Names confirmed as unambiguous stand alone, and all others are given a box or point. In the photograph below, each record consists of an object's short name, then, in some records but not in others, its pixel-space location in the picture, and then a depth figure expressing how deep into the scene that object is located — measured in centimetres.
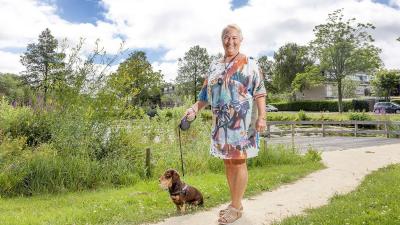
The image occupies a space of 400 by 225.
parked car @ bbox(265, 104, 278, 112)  5231
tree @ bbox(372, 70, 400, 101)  5706
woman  444
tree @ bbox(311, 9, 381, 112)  3975
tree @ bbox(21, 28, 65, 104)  6088
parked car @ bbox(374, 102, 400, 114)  4272
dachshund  510
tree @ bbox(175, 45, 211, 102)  6159
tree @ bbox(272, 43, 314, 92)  6197
